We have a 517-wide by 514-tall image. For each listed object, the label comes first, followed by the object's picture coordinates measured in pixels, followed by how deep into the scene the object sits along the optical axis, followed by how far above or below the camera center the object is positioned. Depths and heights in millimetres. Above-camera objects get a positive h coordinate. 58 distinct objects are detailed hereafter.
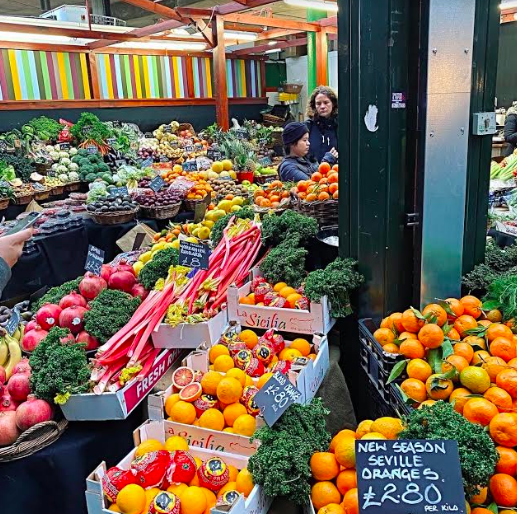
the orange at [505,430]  1419 -852
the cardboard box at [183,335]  2248 -882
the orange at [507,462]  1404 -924
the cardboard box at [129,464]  1455 -1046
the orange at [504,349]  1746 -781
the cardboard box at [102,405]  1882 -980
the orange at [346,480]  1477 -1009
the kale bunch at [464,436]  1273 -810
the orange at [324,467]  1518 -989
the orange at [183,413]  1837 -988
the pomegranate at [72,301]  2432 -777
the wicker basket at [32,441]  1760 -1035
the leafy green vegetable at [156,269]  2682 -717
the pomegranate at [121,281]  2662 -760
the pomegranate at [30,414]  1837 -967
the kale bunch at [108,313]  2227 -792
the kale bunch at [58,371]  1879 -859
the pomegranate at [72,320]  2284 -807
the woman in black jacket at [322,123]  4988 -34
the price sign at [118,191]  5045 -598
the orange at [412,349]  1809 -793
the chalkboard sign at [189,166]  6316 -478
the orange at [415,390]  1658 -856
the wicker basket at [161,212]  4814 -771
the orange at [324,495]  1483 -1045
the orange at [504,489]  1354 -965
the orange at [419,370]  1709 -818
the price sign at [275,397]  1597 -833
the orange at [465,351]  1737 -778
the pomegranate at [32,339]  2303 -890
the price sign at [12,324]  2391 -856
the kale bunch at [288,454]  1473 -950
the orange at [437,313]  1895 -711
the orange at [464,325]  1947 -775
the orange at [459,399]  1567 -843
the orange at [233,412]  1840 -995
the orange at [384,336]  1947 -804
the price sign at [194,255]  2518 -613
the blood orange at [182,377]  2002 -950
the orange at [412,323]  1905 -741
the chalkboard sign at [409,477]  1152 -796
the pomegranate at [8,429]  1809 -1002
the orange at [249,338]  2289 -923
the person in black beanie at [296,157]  4277 -311
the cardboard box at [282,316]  2324 -873
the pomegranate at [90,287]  2527 -743
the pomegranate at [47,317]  2381 -824
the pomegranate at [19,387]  1960 -931
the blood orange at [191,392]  1902 -962
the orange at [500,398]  1521 -824
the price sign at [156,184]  5242 -565
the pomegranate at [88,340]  2225 -874
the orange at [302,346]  2221 -942
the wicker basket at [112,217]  4625 -770
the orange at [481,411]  1489 -838
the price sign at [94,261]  2672 -658
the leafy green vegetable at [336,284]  2297 -716
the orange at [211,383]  1935 -934
